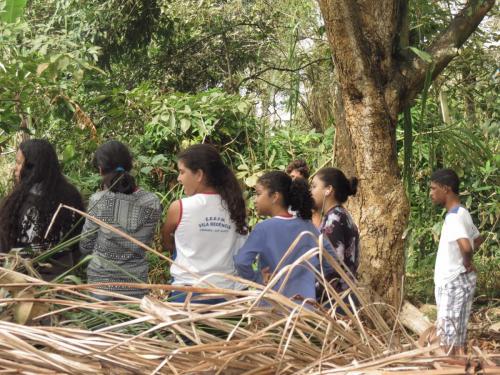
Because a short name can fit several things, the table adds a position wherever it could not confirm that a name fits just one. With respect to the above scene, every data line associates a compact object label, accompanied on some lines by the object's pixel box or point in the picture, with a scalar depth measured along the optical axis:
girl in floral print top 4.25
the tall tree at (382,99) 6.11
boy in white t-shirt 4.82
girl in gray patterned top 3.12
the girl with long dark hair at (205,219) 3.30
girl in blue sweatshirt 3.19
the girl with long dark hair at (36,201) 3.21
